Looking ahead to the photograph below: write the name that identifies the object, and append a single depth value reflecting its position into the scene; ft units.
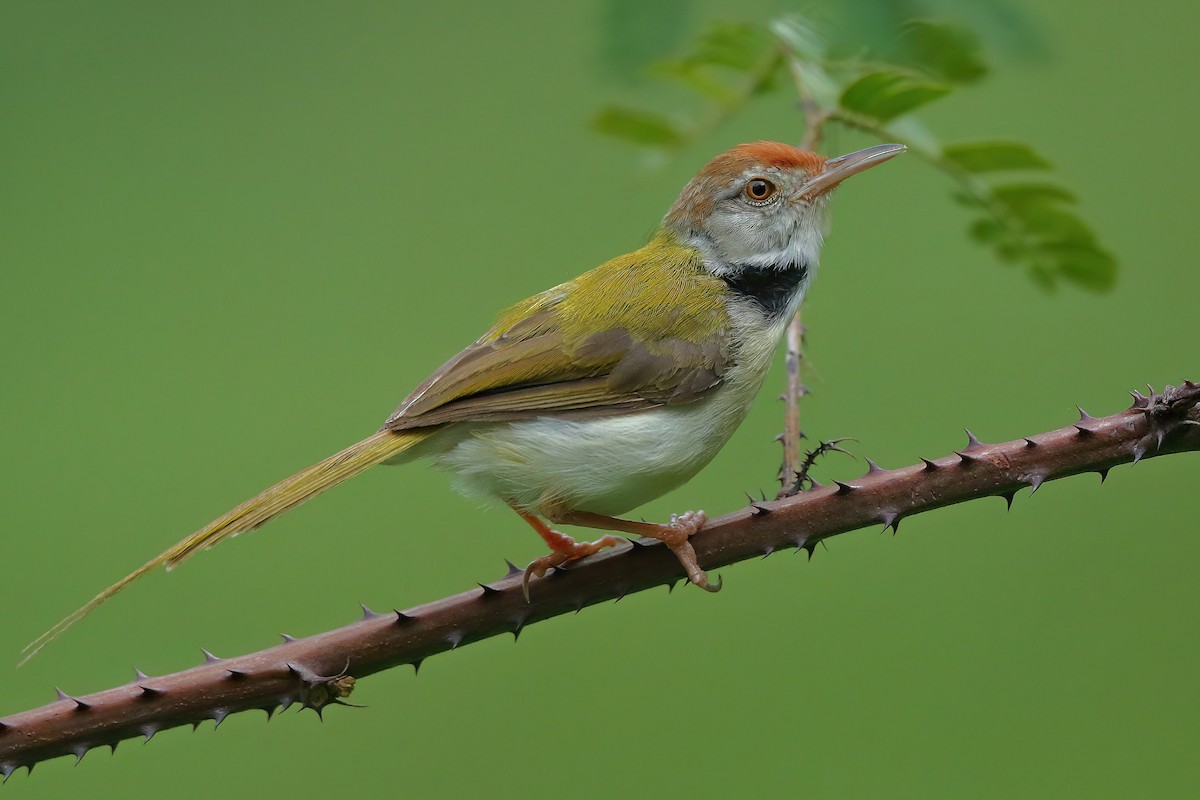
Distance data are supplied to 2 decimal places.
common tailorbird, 19.40
